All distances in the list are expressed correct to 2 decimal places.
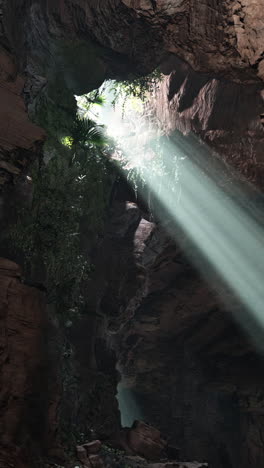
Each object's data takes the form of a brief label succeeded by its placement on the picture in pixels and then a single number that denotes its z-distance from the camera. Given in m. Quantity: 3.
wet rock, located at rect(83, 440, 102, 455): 8.19
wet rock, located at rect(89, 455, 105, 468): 7.44
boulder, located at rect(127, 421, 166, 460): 10.93
